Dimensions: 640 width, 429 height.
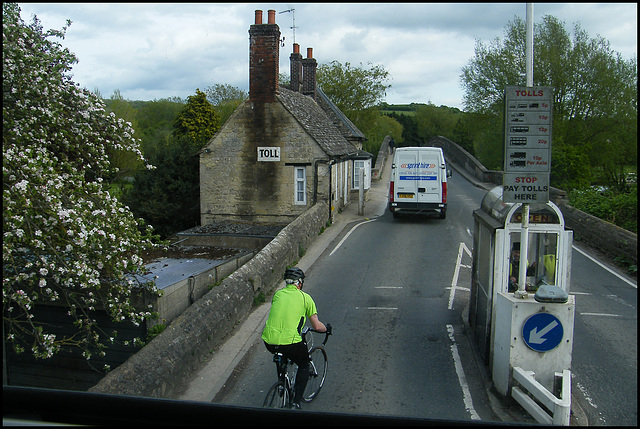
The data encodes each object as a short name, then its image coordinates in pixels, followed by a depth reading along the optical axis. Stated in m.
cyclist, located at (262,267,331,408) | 6.44
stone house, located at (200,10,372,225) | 23.89
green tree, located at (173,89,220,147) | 52.91
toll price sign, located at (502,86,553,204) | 7.31
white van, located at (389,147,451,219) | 23.36
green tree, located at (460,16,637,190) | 30.45
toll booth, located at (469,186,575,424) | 6.97
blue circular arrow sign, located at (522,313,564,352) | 6.96
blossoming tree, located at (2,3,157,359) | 7.24
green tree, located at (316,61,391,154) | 61.41
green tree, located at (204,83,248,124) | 75.60
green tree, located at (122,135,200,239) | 27.45
